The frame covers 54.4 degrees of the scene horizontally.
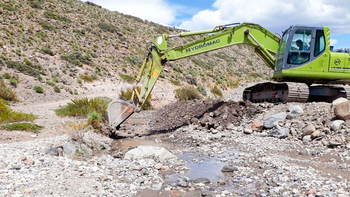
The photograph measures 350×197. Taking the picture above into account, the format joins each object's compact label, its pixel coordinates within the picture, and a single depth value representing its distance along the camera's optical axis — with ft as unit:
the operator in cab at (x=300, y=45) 42.78
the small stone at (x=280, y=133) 35.45
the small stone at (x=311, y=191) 20.46
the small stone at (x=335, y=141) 30.53
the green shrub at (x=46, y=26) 120.04
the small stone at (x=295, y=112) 38.17
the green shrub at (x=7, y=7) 118.76
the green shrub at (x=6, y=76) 75.05
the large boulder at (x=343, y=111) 33.58
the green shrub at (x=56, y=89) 79.20
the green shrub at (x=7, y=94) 63.26
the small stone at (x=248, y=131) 38.81
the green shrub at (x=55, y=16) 131.38
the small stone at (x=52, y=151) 28.45
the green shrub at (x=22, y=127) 37.81
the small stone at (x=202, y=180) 24.09
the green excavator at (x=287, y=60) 41.50
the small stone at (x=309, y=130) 33.94
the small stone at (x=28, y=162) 24.69
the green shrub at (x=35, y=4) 132.81
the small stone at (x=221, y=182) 23.67
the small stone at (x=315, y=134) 33.19
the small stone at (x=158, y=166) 27.01
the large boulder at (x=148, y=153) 29.61
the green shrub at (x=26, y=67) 82.38
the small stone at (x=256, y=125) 39.42
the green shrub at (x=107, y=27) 145.70
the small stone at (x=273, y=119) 38.20
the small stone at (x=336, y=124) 32.63
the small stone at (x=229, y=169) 26.43
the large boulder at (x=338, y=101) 37.67
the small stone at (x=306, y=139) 33.12
